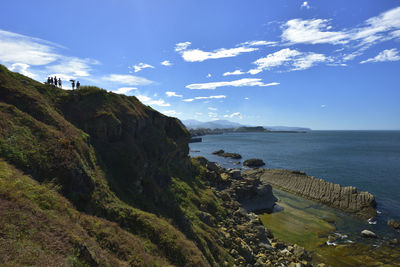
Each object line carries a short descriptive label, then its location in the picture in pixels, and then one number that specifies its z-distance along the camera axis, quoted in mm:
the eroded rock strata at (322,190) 45156
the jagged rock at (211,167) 54481
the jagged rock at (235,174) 54678
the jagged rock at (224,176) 50000
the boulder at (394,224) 36841
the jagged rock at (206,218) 26562
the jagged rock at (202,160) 56688
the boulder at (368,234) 33656
